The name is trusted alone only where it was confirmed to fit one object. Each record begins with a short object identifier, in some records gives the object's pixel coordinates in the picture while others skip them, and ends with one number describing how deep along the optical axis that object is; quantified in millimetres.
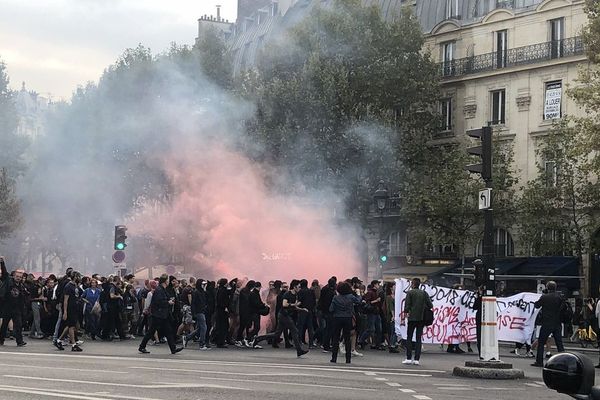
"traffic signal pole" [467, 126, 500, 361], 16516
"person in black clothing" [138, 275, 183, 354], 19922
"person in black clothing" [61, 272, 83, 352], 20812
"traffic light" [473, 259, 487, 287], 16555
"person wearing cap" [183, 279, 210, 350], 23047
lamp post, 36094
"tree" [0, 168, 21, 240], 55375
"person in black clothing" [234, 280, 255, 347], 24344
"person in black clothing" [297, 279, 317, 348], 24391
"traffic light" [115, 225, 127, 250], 32312
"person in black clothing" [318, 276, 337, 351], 23422
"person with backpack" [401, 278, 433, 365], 19641
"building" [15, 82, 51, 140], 124269
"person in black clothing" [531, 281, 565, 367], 19484
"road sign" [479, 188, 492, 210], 16875
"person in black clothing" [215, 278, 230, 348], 24094
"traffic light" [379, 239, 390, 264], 35500
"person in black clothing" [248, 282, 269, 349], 24250
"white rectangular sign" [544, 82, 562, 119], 46500
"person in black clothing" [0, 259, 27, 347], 21578
